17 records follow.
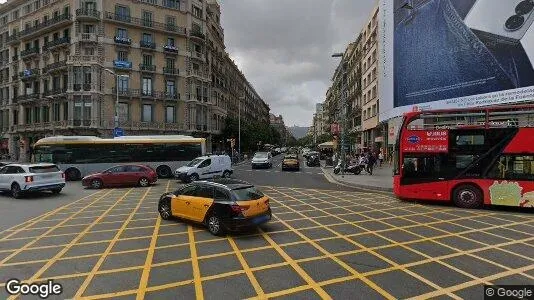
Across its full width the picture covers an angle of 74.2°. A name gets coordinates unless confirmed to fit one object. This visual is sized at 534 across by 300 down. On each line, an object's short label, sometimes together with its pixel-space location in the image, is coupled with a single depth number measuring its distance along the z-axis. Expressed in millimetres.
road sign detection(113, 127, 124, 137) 32406
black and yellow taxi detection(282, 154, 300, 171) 34062
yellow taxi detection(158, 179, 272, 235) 9375
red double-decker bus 13539
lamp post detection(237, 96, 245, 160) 56203
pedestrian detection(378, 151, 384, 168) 36688
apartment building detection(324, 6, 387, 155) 48031
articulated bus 24156
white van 22797
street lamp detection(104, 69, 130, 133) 33869
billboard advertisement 21031
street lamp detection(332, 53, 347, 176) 27266
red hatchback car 20500
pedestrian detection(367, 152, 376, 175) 28267
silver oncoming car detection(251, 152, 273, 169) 36938
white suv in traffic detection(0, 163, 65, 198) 16216
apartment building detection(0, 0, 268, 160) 41938
